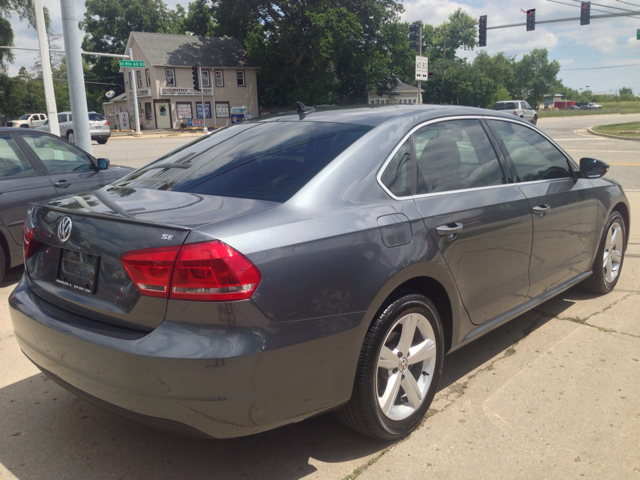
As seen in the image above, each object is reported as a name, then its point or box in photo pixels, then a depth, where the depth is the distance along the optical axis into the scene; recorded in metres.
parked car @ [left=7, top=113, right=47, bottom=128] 42.38
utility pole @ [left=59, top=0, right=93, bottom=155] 8.27
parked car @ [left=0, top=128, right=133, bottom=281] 5.55
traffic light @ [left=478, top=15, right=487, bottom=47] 31.31
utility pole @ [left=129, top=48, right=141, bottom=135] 41.05
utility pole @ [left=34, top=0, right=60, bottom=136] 12.56
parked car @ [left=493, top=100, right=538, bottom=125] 40.03
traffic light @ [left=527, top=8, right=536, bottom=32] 28.81
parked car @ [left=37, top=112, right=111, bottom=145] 30.09
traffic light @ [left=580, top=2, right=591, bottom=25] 27.97
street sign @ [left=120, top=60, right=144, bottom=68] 32.94
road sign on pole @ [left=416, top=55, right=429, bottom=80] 19.91
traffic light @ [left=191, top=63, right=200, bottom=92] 41.67
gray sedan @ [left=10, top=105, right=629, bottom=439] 2.22
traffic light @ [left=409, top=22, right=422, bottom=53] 22.47
